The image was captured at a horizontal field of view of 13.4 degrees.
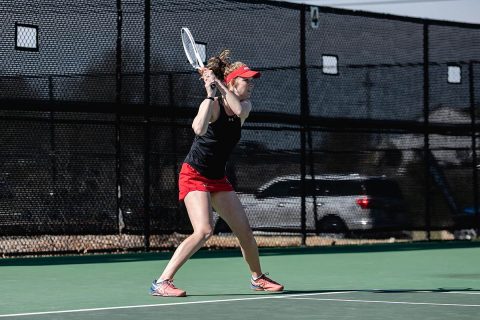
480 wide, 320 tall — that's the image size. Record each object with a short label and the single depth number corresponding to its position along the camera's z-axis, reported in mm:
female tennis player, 16046
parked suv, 28812
